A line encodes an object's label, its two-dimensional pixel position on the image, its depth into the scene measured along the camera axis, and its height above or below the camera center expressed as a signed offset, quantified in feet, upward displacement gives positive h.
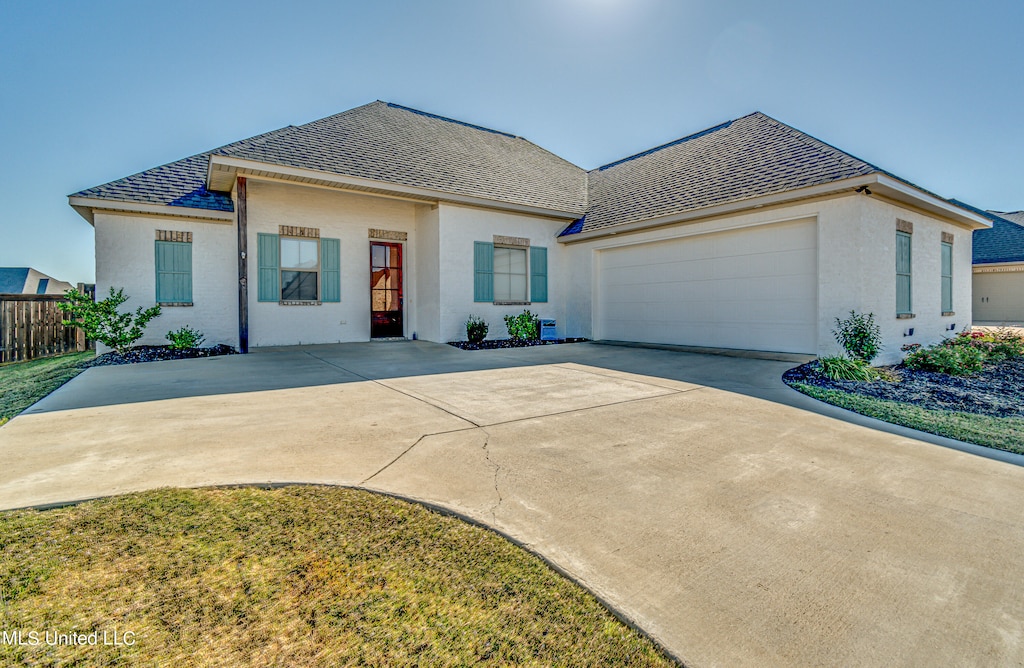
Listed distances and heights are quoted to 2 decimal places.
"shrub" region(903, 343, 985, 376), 24.41 -1.94
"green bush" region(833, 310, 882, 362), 25.96 -0.63
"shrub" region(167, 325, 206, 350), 31.76 -0.80
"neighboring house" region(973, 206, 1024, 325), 62.80 +6.58
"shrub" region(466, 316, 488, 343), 36.83 -0.44
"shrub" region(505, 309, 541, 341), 39.34 -0.07
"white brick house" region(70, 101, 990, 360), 28.84 +6.30
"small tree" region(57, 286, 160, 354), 29.94 +0.53
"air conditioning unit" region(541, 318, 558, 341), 41.39 -0.35
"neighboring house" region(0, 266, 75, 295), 106.52 +11.19
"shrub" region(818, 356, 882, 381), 22.97 -2.26
